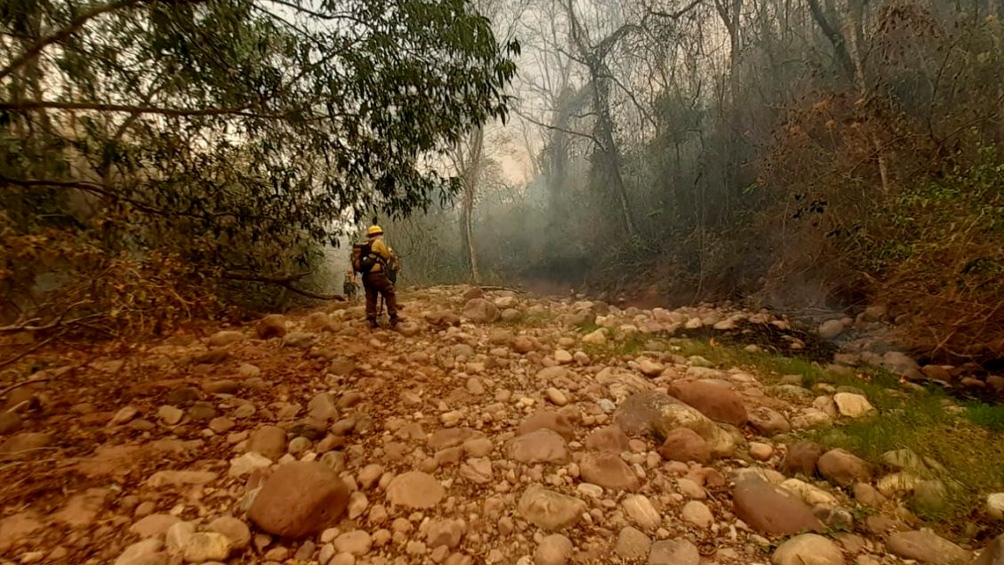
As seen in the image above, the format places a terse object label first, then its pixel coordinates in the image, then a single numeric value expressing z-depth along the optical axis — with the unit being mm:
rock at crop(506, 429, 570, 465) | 2283
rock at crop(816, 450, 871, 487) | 2066
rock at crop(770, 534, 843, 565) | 1535
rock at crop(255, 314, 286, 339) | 4371
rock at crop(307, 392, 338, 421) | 2677
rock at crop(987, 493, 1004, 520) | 1773
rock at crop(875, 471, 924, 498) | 1987
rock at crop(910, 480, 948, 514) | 1885
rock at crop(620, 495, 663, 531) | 1841
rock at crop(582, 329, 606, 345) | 4598
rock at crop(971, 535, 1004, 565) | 1367
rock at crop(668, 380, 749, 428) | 2711
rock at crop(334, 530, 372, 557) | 1654
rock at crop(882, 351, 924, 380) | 3834
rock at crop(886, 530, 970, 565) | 1575
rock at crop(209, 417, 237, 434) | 2455
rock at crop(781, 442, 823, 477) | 2178
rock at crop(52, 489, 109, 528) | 1655
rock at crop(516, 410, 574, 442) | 2539
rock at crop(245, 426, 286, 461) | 2256
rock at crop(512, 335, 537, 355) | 4273
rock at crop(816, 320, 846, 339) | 5328
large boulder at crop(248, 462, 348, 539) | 1675
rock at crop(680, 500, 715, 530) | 1842
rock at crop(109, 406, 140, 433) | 2396
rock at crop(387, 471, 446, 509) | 1962
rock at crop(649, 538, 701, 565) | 1607
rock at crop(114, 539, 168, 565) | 1465
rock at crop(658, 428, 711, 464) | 2277
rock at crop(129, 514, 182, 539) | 1627
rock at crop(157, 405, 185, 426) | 2475
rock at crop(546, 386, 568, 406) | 3032
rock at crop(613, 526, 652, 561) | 1663
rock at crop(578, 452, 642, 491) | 2090
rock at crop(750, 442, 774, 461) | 2367
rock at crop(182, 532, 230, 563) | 1522
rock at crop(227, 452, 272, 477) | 2086
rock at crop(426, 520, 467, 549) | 1721
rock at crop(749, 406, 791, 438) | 2656
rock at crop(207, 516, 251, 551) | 1613
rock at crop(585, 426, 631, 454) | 2396
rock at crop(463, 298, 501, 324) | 5812
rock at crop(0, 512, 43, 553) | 1528
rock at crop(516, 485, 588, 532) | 1824
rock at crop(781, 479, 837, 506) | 1925
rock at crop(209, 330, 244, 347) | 4012
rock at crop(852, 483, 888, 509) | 1919
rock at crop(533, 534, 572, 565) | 1628
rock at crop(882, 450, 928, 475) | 2105
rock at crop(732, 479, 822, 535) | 1757
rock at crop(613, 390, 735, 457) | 2423
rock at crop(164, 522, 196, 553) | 1546
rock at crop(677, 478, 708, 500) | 2025
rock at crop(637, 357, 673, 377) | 3699
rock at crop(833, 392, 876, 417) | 2848
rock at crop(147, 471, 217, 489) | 1938
